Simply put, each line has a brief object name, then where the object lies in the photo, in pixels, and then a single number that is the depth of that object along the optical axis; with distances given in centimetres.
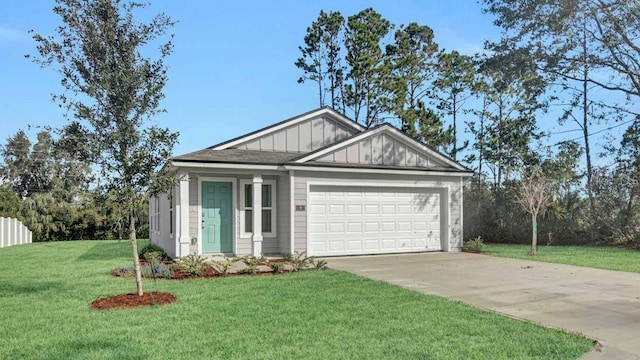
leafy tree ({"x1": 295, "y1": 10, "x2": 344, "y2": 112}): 2639
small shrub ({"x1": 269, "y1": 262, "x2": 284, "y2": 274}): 1009
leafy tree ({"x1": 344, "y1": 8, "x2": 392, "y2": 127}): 2498
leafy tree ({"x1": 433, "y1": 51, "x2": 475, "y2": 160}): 2533
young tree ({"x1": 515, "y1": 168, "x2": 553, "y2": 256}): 1408
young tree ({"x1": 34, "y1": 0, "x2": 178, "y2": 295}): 671
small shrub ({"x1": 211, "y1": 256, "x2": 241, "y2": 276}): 984
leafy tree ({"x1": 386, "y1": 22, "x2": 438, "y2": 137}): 2481
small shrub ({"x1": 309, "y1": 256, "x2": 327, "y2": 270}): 1066
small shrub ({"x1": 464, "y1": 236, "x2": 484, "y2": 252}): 1527
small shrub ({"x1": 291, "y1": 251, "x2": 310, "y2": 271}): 1041
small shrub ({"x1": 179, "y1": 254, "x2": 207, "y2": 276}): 966
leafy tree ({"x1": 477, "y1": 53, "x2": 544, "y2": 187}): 2341
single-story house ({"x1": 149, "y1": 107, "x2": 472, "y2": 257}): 1277
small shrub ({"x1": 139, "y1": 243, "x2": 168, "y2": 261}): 1359
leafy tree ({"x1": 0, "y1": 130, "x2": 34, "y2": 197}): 4109
